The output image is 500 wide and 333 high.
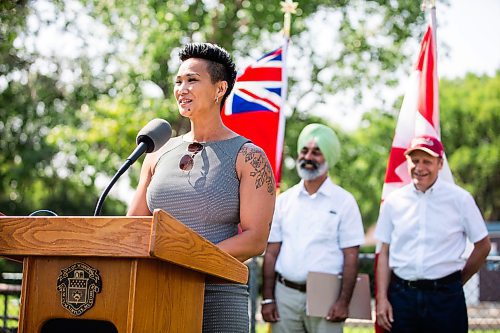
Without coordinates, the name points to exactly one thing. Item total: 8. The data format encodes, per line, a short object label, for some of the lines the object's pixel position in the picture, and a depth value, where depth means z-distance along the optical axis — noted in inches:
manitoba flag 264.8
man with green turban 210.2
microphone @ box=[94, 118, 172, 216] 110.5
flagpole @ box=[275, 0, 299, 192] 265.0
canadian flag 239.5
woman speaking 111.8
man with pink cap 193.5
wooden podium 81.0
